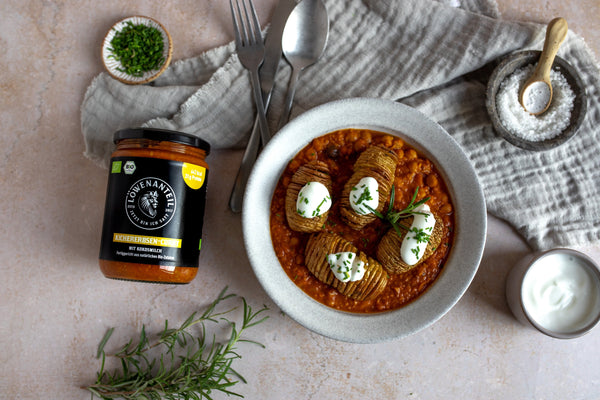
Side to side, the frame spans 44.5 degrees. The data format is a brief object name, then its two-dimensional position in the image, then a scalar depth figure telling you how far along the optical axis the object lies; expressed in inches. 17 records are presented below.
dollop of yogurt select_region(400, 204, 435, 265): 24.4
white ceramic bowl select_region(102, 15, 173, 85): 27.2
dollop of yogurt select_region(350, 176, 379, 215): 24.3
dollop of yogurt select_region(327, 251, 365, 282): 24.6
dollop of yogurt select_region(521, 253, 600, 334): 26.4
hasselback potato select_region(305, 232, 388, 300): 24.9
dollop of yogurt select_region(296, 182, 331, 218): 24.5
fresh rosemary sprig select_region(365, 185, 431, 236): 24.8
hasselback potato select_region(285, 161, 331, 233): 25.1
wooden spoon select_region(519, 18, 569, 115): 25.7
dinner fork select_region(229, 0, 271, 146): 27.0
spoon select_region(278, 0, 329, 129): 27.1
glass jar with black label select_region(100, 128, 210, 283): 24.5
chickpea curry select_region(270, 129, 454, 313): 24.7
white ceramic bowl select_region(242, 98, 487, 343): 25.4
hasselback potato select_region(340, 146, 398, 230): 24.8
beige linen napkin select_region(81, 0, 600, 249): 27.1
